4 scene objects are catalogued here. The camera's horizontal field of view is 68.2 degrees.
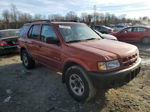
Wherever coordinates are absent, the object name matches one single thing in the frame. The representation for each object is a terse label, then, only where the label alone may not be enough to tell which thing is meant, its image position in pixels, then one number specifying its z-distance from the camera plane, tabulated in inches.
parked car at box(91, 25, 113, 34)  510.4
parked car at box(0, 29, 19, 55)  237.1
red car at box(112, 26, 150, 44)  316.2
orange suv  85.3
